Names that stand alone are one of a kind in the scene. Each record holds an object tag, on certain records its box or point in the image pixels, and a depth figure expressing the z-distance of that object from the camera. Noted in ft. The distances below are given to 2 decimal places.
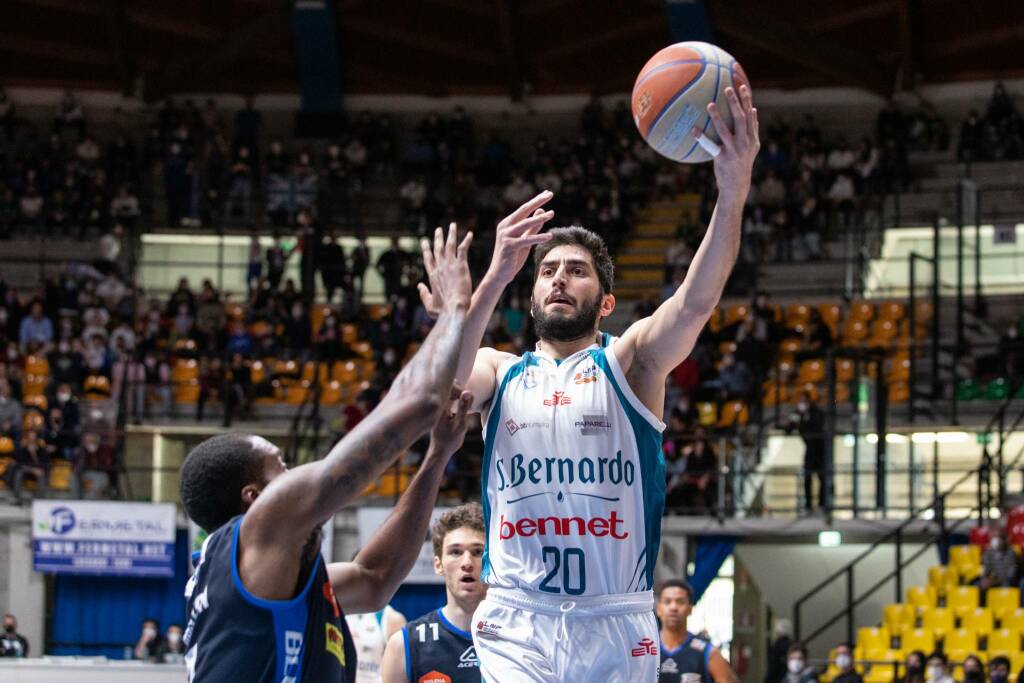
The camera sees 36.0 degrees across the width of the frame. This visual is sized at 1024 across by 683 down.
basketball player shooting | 18.88
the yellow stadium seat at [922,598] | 61.00
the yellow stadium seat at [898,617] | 61.11
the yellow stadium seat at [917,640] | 58.95
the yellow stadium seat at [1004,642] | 56.13
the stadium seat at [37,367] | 86.89
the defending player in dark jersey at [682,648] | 29.78
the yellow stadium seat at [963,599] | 58.90
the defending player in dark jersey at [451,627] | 24.00
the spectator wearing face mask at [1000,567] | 59.11
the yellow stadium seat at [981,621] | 57.47
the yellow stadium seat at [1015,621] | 56.44
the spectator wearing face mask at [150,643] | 69.56
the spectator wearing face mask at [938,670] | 52.49
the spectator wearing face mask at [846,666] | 54.44
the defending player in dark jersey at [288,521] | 13.03
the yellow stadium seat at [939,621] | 58.65
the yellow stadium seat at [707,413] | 79.66
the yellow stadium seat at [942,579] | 61.31
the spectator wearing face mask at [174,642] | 68.95
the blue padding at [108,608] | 76.89
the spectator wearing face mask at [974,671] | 51.77
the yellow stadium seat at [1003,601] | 57.67
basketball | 18.94
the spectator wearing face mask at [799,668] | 56.49
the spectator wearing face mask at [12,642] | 67.41
